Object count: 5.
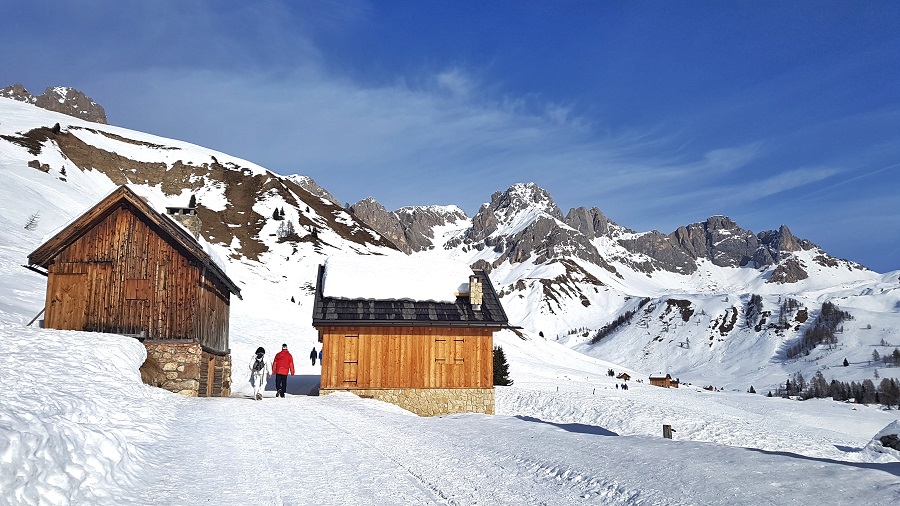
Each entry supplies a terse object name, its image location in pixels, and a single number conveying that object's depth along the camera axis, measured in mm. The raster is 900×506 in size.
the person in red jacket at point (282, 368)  23781
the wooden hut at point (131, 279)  21297
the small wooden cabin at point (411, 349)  26031
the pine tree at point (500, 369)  44194
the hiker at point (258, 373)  22197
